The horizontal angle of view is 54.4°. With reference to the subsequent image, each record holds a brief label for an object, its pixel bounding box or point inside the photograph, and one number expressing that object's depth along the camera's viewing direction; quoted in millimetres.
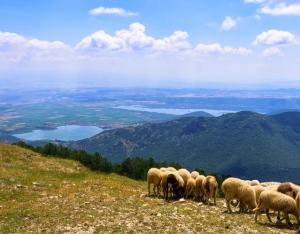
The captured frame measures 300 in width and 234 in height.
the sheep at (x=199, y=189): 19094
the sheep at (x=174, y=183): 18703
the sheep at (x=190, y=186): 19344
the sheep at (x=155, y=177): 19812
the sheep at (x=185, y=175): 20828
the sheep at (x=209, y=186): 17875
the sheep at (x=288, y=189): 16125
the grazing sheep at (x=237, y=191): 16391
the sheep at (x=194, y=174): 21906
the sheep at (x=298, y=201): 13281
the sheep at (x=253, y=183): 22184
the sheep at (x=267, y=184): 21547
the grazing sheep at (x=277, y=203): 13463
